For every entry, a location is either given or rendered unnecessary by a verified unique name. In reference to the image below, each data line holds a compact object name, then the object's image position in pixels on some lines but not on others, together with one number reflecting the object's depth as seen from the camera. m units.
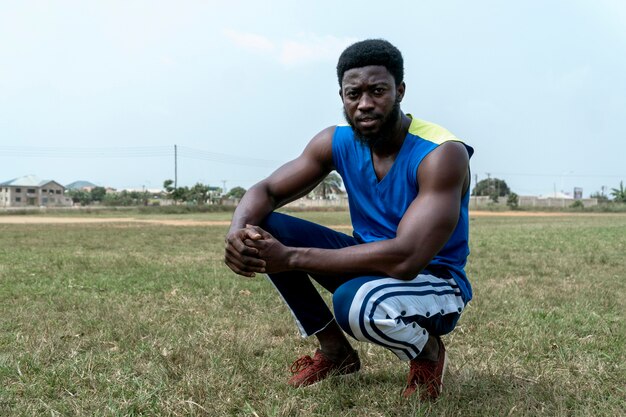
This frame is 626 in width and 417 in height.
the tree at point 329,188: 81.68
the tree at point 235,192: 113.57
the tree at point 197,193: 78.38
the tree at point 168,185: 77.31
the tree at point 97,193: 113.42
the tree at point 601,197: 80.19
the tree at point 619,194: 75.06
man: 2.68
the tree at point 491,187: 108.80
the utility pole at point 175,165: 69.75
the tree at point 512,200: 63.45
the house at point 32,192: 113.44
